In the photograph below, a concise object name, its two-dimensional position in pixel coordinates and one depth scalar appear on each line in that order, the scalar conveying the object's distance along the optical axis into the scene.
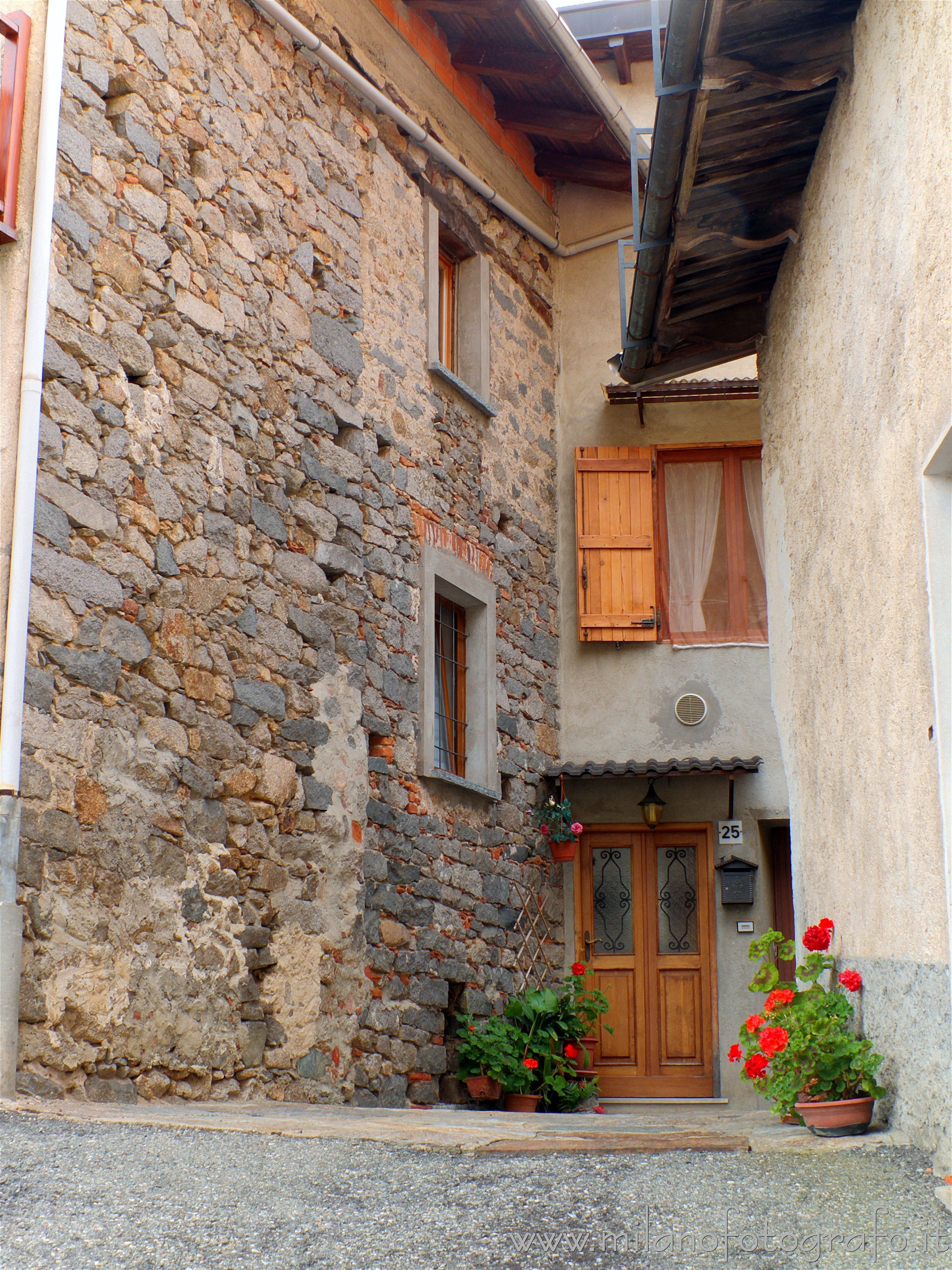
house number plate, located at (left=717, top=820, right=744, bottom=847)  8.83
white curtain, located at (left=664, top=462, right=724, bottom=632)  9.53
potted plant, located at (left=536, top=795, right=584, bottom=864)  8.85
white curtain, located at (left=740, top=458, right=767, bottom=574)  9.57
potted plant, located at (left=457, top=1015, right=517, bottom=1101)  7.32
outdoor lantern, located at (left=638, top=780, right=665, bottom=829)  8.92
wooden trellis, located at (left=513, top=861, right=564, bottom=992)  8.39
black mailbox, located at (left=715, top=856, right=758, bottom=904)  8.75
